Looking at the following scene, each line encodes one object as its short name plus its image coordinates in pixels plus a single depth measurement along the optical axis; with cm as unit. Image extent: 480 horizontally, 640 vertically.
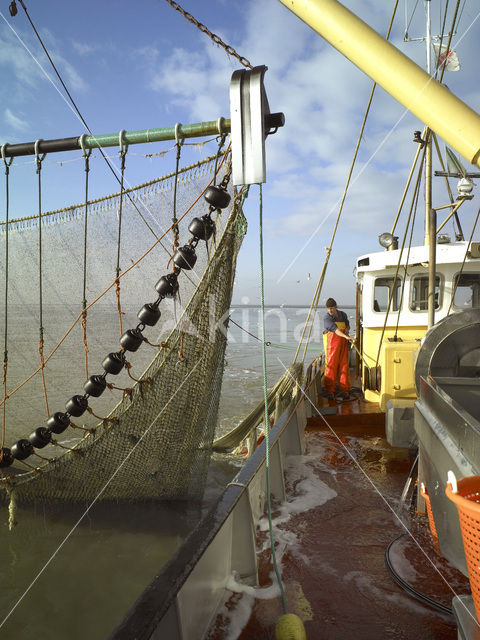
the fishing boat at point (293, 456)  184
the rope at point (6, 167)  397
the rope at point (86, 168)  371
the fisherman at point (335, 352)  647
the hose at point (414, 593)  213
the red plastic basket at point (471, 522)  123
